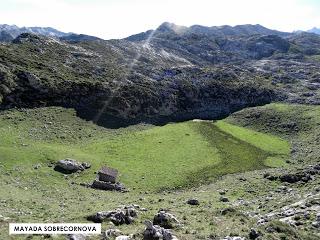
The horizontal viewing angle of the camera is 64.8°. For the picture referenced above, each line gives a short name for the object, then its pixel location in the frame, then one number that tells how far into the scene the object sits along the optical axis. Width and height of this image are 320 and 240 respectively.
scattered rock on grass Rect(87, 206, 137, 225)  20.89
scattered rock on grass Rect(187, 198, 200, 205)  31.44
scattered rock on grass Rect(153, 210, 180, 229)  20.09
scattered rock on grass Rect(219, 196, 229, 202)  33.91
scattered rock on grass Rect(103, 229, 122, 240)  18.18
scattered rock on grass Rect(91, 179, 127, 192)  36.38
